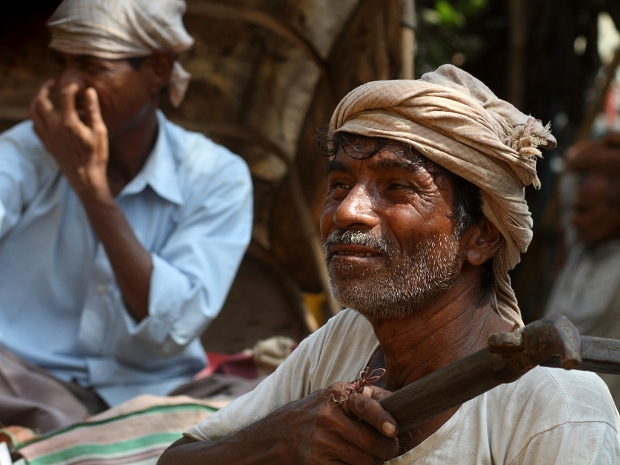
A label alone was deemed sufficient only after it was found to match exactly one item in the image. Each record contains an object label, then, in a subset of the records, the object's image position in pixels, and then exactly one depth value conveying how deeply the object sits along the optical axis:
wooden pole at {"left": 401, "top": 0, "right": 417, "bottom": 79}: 4.04
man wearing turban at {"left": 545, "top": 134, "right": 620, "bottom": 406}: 5.88
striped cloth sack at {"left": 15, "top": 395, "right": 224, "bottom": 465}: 3.04
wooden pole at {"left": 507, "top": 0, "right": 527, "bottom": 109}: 7.17
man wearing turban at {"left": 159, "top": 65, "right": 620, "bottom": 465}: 2.09
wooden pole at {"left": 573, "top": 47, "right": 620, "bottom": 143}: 6.45
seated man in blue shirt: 3.62
